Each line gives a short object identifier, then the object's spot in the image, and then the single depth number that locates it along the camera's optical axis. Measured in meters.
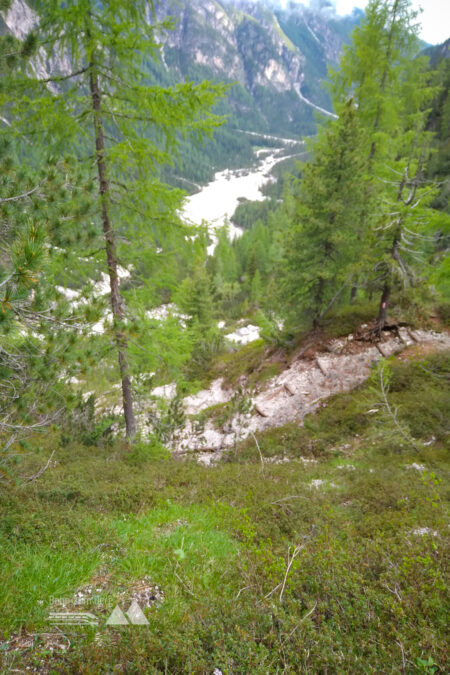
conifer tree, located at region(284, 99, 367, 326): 11.77
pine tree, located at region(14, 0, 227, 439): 5.12
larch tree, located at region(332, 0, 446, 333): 11.04
